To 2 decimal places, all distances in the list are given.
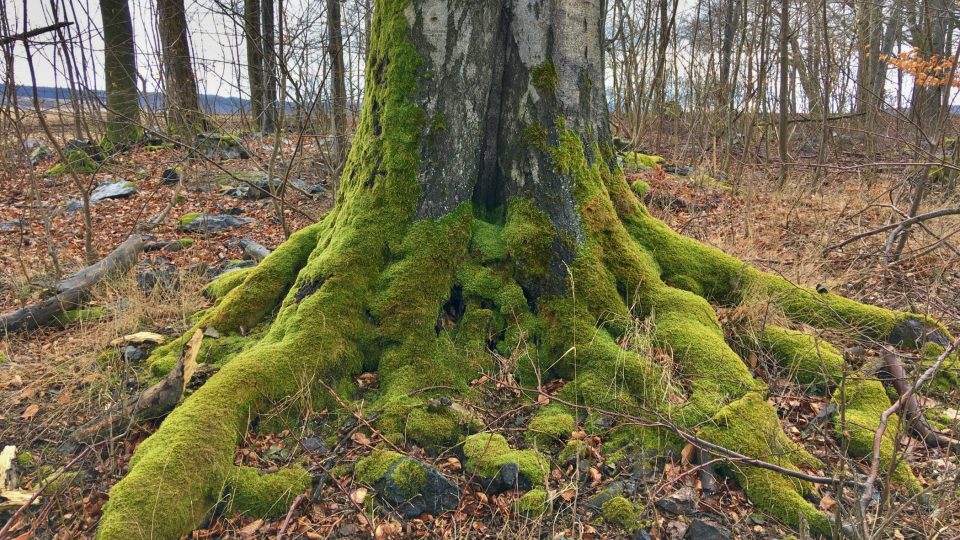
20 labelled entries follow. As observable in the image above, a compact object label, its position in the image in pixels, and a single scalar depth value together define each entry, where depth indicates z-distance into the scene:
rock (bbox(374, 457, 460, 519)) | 2.76
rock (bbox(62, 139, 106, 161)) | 11.22
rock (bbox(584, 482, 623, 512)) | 2.73
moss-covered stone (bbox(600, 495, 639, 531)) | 2.62
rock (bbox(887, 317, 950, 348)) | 3.99
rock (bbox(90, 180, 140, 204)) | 9.45
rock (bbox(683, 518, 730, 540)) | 2.52
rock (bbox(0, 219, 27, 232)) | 8.05
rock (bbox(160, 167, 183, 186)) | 10.13
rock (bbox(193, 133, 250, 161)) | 11.60
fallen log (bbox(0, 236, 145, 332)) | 4.87
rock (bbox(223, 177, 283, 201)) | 9.55
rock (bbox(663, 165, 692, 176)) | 11.74
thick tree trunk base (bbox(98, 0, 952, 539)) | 3.40
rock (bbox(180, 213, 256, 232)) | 8.07
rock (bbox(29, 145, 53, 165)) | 11.69
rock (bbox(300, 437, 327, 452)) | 3.12
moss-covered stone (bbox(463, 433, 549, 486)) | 2.90
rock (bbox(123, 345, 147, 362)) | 4.08
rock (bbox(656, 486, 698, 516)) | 2.71
